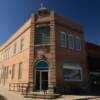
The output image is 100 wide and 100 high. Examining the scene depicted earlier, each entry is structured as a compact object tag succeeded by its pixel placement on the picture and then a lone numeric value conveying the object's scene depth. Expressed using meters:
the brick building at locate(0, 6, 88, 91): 11.16
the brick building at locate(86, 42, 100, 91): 13.25
